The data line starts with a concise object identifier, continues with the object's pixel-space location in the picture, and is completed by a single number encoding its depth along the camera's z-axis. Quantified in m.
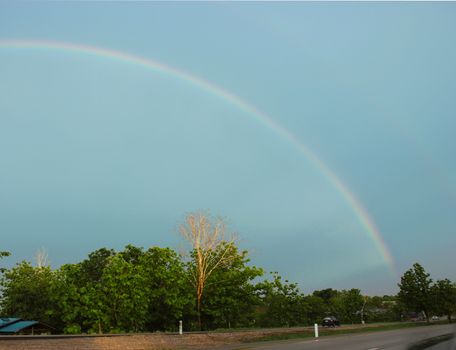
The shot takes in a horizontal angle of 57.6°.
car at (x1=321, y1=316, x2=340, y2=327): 55.14
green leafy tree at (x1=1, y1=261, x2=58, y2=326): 47.88
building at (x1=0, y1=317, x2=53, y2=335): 36.50
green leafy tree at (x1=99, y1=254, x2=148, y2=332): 36.22
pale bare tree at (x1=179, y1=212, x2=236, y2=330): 41.38
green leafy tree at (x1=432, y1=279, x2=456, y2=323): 63.31
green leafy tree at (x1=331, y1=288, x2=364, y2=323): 81.12
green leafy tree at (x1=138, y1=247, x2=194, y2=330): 39.97
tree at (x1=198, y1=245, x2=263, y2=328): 42.75
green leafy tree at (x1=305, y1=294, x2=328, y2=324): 72.88
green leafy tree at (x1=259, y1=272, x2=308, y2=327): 57.66
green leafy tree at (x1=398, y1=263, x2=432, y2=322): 63.94
